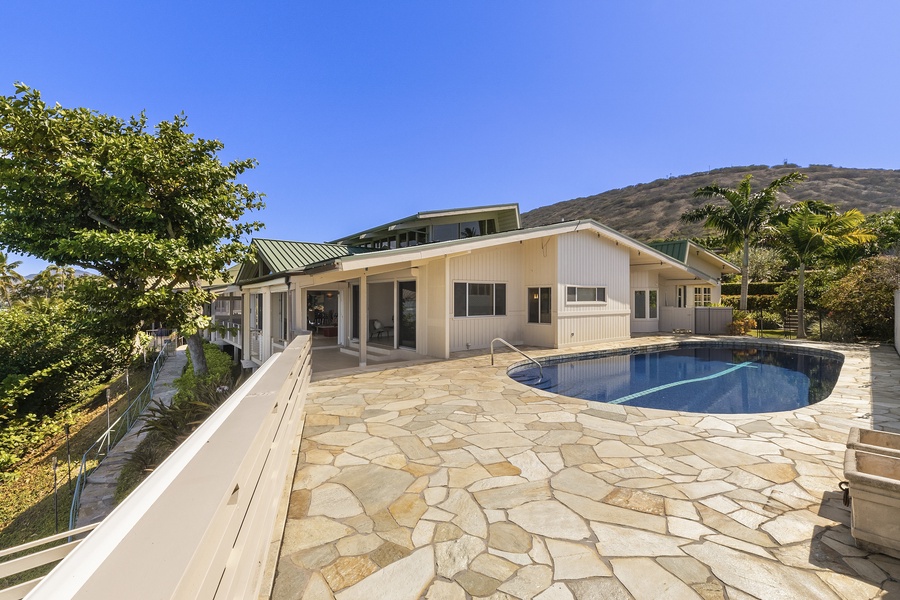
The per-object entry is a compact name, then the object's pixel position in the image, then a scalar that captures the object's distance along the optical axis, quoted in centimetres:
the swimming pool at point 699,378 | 803
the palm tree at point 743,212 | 1684
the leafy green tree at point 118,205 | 888
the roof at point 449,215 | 1365
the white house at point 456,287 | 1112
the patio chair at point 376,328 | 1449
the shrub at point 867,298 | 1340
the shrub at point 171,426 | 773
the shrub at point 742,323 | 1698
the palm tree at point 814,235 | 1466
